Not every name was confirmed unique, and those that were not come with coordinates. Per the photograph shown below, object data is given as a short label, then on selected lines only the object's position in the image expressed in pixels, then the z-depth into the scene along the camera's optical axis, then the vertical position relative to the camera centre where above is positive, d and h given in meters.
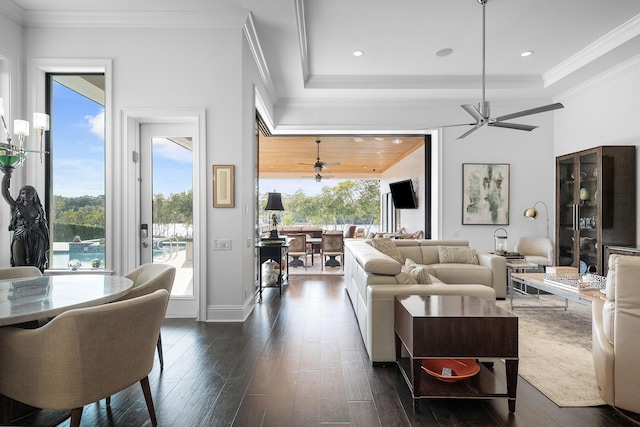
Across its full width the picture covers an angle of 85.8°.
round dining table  1.61 -0.46
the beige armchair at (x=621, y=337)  1.88 -0.69
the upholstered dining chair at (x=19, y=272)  2.62 -0.46
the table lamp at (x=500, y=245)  5.30 -0.50
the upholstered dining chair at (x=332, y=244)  7.54 -0.68
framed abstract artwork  6.10 +0.38
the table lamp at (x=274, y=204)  5.51 +0.15
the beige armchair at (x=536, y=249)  5.56 -0.60
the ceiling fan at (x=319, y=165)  8.99 +1.27
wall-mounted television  8.15 +0.47
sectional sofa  2.69 -0.72
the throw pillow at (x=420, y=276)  3.08 -0.56
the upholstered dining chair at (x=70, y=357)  1.53 -0.66
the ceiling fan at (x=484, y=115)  3.71 +1.07
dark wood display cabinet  4.59 +0.14
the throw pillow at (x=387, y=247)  4.69 -0.47
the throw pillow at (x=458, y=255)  5.21 -0.64
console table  4.98 -0.55
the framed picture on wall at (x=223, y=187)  3.78 +0.29
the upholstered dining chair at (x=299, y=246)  7.53 -0.72
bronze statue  3.00 -0.12
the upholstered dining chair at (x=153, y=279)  2.34 -0.49
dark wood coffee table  2.04 -0.77
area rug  2.31 -1.19
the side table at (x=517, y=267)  4.51 -0.74
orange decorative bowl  2.18 -1.02
